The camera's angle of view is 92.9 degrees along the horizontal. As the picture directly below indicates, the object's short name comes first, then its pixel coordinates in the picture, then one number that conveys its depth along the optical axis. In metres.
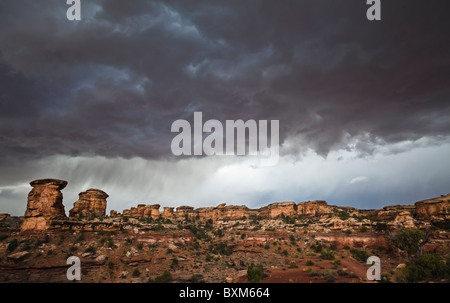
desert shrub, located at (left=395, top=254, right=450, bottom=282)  26.51
